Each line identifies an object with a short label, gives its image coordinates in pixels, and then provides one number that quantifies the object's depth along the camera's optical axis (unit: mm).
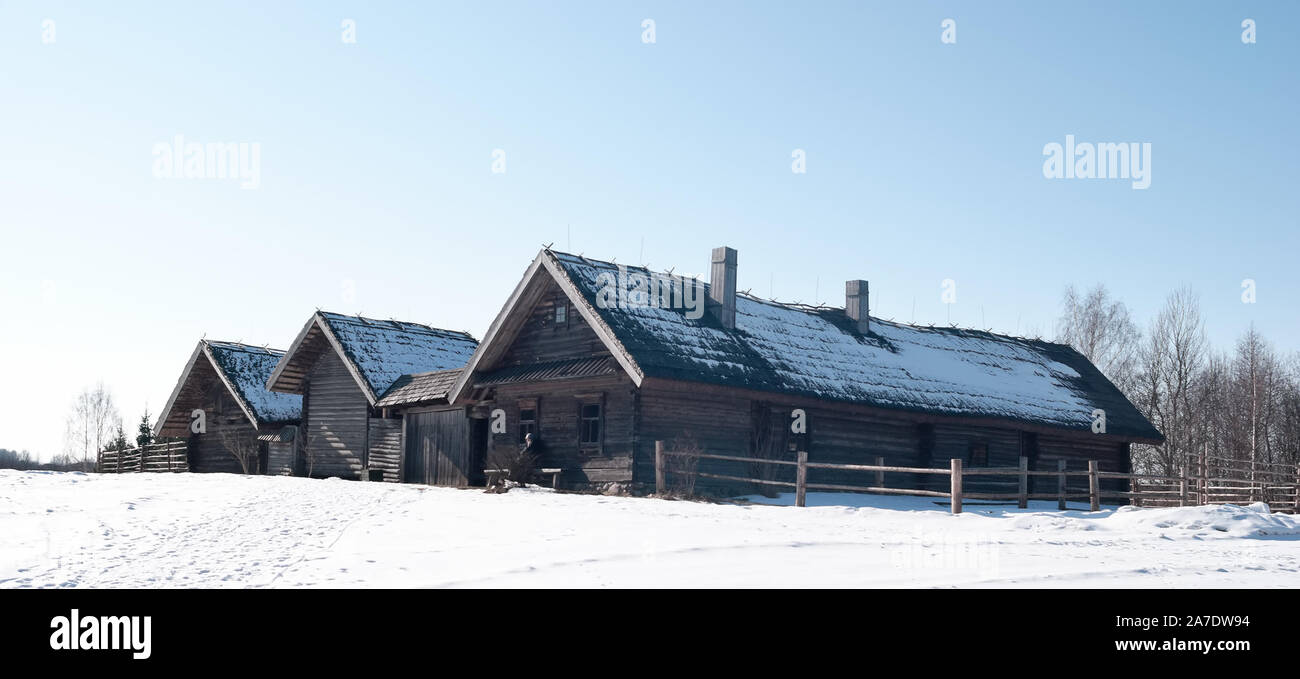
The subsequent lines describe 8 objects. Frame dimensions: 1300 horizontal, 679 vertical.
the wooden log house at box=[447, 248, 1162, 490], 23609
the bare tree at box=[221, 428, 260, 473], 37500
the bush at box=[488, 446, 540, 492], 25078
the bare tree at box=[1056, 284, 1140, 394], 50906
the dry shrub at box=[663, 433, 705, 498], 22188
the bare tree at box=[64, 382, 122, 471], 89312
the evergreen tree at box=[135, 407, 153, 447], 55000
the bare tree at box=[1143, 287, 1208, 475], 50625
